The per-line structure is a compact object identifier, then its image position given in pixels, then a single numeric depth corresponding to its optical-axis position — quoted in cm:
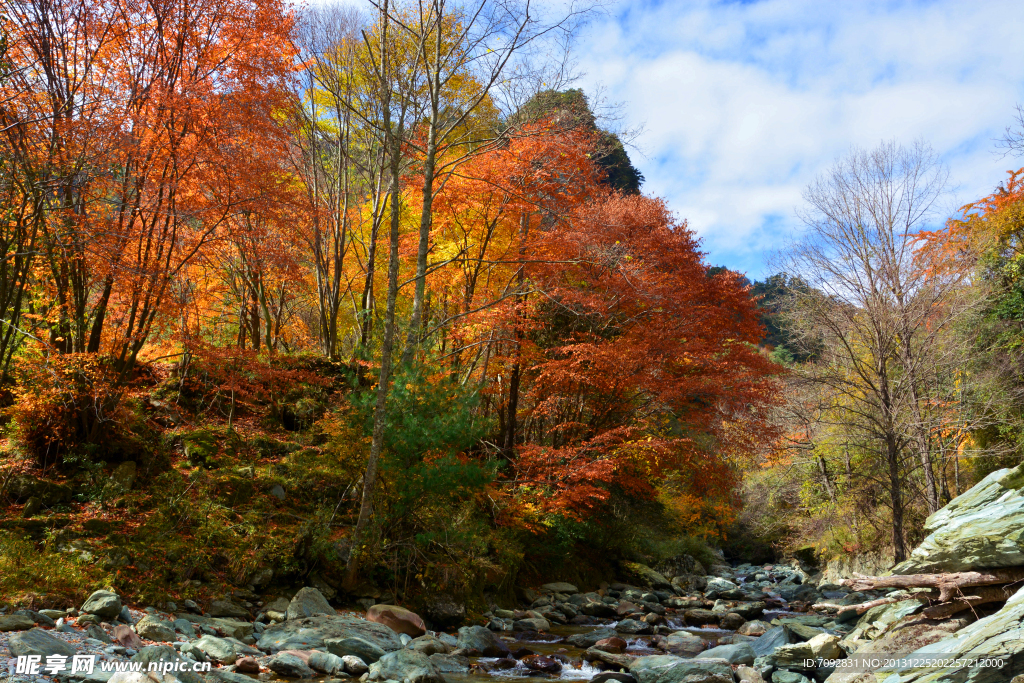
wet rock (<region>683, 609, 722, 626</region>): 1133
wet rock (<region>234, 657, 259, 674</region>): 565
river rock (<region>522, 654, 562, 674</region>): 741
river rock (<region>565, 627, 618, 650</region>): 890
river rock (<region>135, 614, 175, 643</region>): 582
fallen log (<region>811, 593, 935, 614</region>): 725
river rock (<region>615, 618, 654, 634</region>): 1020
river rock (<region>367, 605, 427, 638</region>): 780
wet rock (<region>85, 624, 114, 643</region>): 543
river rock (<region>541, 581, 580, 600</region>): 1241
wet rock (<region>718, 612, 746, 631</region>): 1108
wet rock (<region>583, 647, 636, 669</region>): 763
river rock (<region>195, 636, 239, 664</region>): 579
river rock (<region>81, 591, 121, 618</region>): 593
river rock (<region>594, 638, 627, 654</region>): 856
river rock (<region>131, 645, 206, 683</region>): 493
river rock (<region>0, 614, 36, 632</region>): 522
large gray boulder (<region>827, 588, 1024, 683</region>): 443
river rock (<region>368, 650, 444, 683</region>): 598
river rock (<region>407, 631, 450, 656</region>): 721
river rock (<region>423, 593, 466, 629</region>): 888
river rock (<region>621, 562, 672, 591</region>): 1473
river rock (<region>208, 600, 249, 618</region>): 718
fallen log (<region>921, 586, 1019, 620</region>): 660
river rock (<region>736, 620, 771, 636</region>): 1009
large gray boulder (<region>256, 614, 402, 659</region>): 652
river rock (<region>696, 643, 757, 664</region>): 788
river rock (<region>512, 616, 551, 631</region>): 949
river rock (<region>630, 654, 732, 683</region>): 664
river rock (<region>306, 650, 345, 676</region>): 610
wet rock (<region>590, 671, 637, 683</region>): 672
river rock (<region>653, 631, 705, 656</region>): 878
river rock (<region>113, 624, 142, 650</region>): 548
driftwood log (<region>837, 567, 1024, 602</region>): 655
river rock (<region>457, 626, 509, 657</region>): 780
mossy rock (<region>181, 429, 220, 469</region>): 963
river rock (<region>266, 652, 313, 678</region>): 588
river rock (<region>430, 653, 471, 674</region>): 689
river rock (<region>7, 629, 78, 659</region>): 454
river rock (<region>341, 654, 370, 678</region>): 615
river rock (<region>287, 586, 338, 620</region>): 733
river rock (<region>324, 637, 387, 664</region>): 645
